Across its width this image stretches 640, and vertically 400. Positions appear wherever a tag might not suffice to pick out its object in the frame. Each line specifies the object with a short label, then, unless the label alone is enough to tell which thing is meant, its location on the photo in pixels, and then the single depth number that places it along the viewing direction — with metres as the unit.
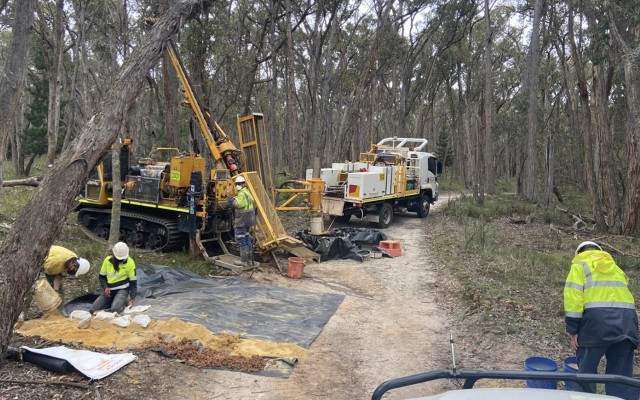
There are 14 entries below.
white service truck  15.98
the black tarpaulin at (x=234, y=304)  7.48
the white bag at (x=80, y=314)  7.01
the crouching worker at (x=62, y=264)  7.46
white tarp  5.31
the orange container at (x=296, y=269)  10.93
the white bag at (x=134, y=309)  7.64
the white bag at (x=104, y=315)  7.16
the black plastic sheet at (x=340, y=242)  13.12
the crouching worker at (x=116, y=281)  7.66
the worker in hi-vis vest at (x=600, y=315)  4.82
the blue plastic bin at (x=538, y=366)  5.02
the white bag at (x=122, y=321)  7.01
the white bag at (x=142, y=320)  7.06
